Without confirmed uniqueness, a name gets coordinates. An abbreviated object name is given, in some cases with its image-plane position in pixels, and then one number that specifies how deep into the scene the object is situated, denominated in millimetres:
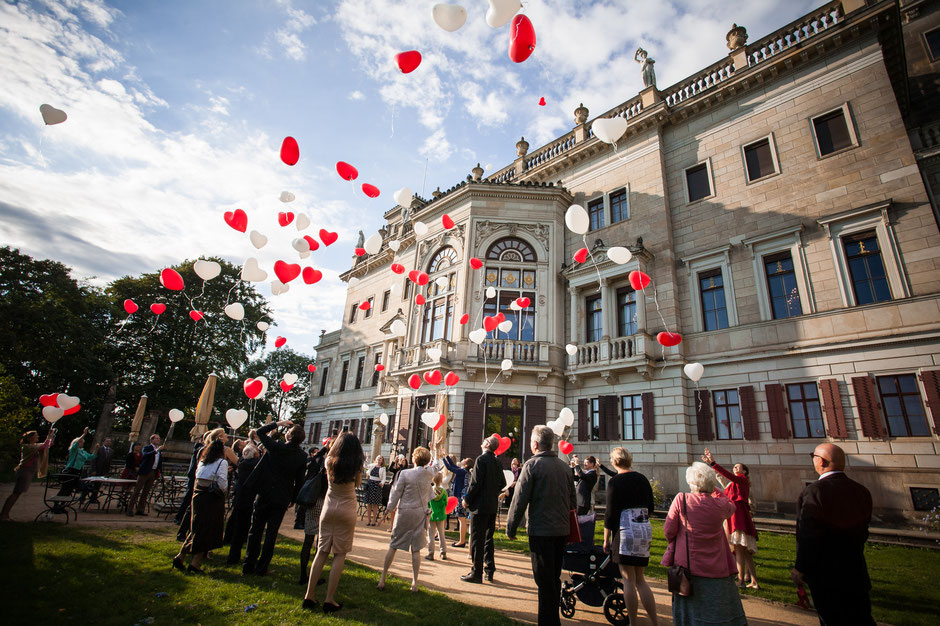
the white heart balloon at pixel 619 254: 10609
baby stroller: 5087
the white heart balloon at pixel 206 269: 10187
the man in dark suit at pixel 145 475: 10445
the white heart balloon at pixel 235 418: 10266
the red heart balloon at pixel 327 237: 10883
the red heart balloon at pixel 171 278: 9916
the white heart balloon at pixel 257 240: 10784
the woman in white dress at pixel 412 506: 5820
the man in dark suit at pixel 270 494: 5949
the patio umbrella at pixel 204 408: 13172
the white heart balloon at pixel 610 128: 8873
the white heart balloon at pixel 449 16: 6137
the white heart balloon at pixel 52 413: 9262
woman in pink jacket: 3654
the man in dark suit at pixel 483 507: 6492
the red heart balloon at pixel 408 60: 6629
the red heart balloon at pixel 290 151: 8586
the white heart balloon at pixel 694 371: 11673
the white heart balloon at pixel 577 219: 9529
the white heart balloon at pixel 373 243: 11891
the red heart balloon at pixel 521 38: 5945
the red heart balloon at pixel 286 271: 10180
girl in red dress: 6594
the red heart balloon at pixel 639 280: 10867
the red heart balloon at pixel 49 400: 9491
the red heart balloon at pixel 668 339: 12078
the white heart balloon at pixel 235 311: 10650
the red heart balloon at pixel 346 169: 9742
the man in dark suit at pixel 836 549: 3582
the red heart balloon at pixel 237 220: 9502
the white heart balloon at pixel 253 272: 10280
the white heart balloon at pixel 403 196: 11148
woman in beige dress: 4965
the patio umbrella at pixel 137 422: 13785
